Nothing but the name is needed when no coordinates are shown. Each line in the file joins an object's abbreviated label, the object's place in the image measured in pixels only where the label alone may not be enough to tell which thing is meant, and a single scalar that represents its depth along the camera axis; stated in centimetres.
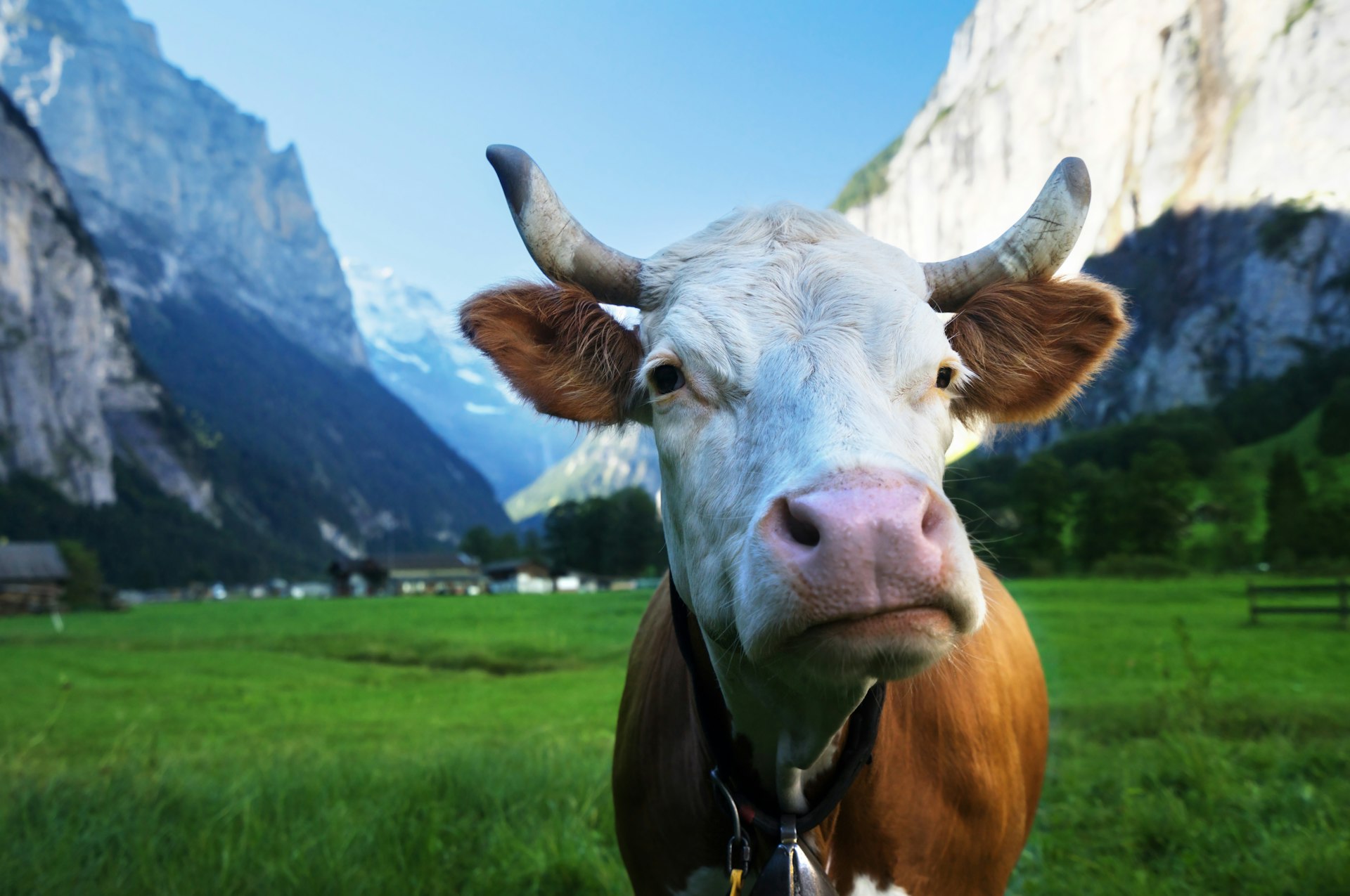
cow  143
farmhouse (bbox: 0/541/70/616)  4066
